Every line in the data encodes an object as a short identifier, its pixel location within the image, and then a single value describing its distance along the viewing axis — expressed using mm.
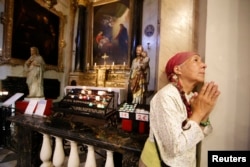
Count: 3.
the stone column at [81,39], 8562
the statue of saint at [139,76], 4500
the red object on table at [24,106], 2000
